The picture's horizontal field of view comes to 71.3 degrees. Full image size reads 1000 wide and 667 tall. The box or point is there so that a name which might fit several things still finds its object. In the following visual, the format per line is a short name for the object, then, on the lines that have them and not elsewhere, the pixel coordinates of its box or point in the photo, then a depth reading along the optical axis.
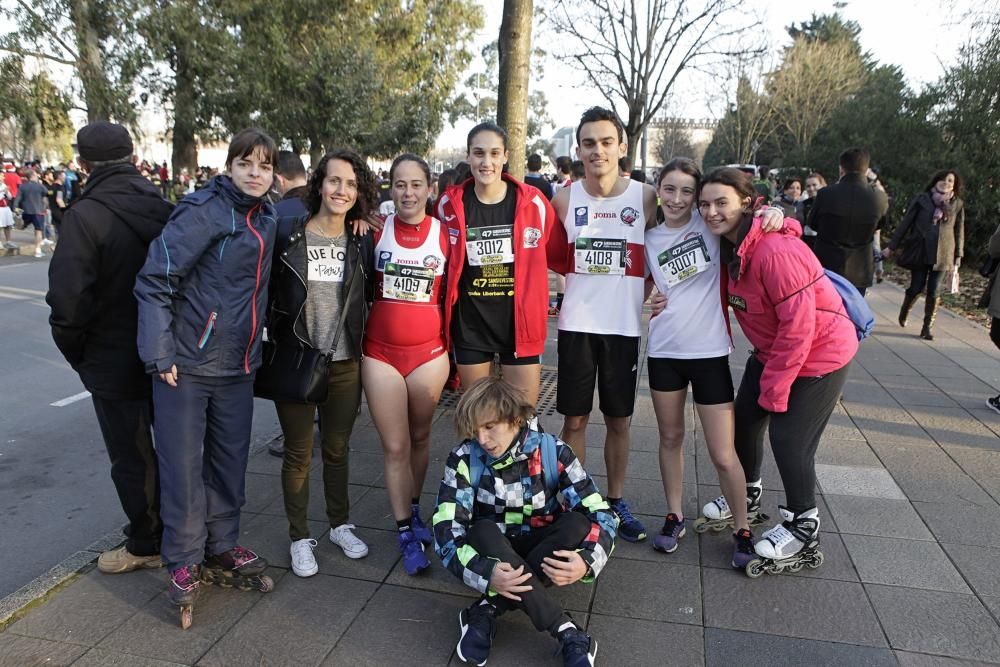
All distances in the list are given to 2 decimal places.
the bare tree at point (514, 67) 5.65
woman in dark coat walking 8.02
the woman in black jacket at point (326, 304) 3.07
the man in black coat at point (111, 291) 2.74
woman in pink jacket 2.95
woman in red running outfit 3.24
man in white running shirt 3.36
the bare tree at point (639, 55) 17.62
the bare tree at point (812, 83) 29.78
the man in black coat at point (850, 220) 6.07
